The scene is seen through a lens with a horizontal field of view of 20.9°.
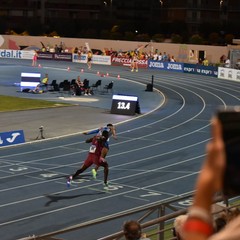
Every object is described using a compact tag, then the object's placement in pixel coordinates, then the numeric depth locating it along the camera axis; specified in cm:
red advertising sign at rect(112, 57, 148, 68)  6625
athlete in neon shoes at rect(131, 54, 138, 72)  6159
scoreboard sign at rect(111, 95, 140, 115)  3256
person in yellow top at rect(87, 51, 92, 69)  6156
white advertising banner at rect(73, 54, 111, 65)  6881
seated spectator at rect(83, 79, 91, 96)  4112
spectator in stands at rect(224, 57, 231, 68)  5849
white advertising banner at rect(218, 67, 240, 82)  5369
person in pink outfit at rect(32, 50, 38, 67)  6134
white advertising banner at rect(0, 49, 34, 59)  7281
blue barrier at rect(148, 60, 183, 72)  6329
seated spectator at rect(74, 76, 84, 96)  4059
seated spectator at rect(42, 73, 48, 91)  4225
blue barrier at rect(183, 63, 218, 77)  5855
